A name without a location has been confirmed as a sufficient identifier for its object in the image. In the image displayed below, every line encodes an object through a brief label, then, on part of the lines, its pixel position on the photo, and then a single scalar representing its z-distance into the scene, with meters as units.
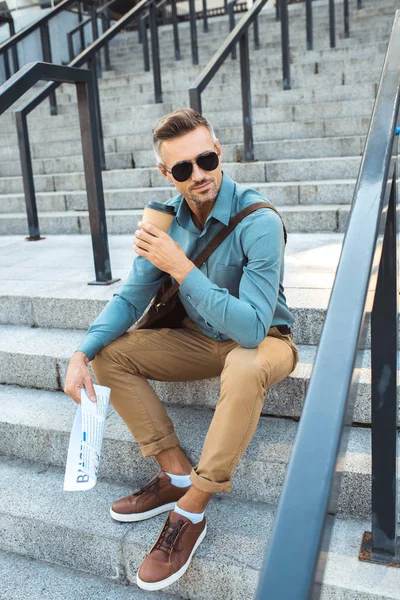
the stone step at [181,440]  2.00
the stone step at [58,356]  2.23
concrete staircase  1.94
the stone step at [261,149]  4.52
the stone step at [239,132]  4.68
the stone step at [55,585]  1.92
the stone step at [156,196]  4.06
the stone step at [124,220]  3.88
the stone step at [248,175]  4.31
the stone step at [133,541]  1.74
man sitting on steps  1.79
